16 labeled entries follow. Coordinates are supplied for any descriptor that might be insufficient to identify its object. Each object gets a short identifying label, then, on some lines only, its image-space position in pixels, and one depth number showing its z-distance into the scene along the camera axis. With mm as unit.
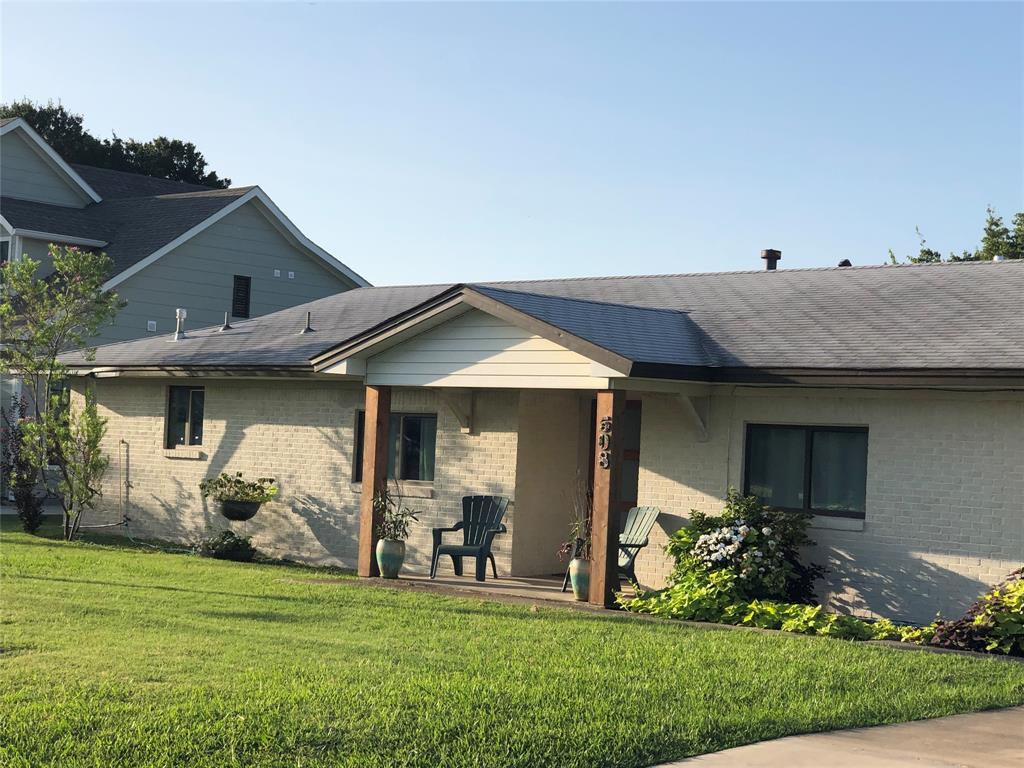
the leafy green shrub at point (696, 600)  13391
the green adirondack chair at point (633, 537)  15148
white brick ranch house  13586
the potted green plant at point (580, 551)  14375
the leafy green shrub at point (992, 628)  11758
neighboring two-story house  28141
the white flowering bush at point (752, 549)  13703
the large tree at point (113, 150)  49688
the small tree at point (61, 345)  19719
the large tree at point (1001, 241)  36375
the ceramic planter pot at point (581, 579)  14359
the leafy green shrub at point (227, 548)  18438
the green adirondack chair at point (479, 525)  16453
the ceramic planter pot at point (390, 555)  15820
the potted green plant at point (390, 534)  15844
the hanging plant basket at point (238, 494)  18672
